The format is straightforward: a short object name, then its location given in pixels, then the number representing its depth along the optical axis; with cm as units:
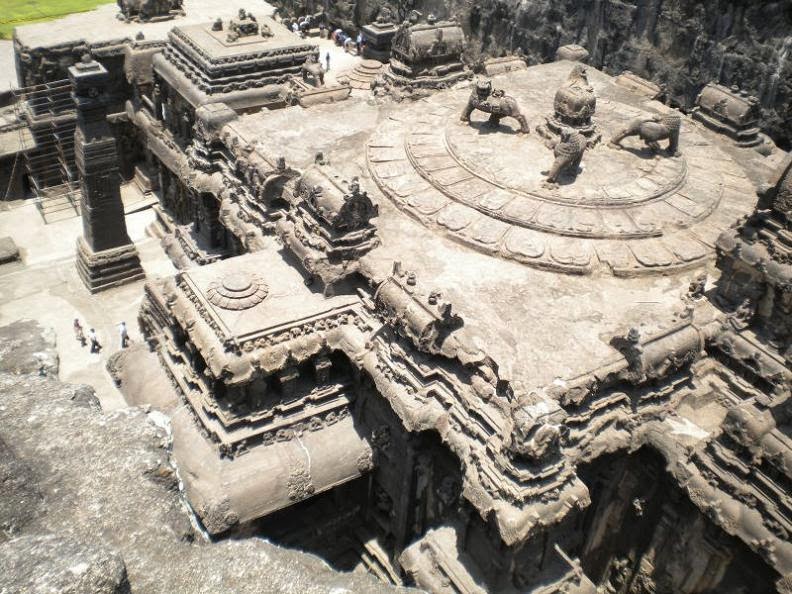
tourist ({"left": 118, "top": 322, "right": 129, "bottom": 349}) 2475
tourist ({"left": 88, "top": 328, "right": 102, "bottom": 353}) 2461
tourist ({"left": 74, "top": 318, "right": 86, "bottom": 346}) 2507
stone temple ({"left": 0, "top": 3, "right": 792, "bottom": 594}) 1430
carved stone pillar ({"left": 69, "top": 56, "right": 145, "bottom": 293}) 2492
